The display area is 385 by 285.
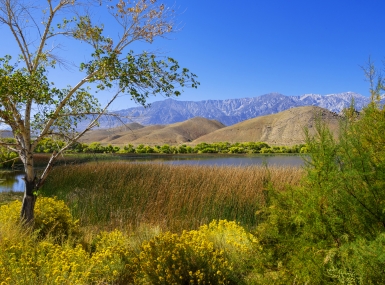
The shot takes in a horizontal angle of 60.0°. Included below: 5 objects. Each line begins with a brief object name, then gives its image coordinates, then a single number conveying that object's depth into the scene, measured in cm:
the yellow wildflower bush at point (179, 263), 314
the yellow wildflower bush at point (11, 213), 472
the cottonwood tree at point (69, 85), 423
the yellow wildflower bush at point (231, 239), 386
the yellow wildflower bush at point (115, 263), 330
